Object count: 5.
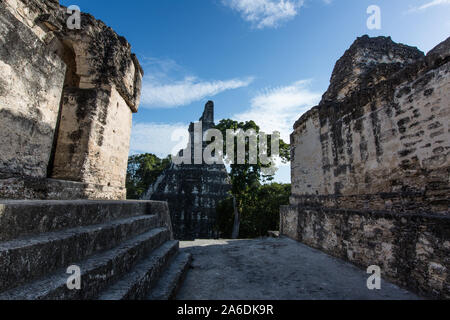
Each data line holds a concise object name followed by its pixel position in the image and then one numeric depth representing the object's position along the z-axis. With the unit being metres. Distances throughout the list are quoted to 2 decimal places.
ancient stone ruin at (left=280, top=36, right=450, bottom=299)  3.22
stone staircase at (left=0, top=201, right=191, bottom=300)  1.32
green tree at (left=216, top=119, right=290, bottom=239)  15.01
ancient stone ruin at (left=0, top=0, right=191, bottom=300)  1.52
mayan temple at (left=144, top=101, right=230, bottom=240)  23.97
